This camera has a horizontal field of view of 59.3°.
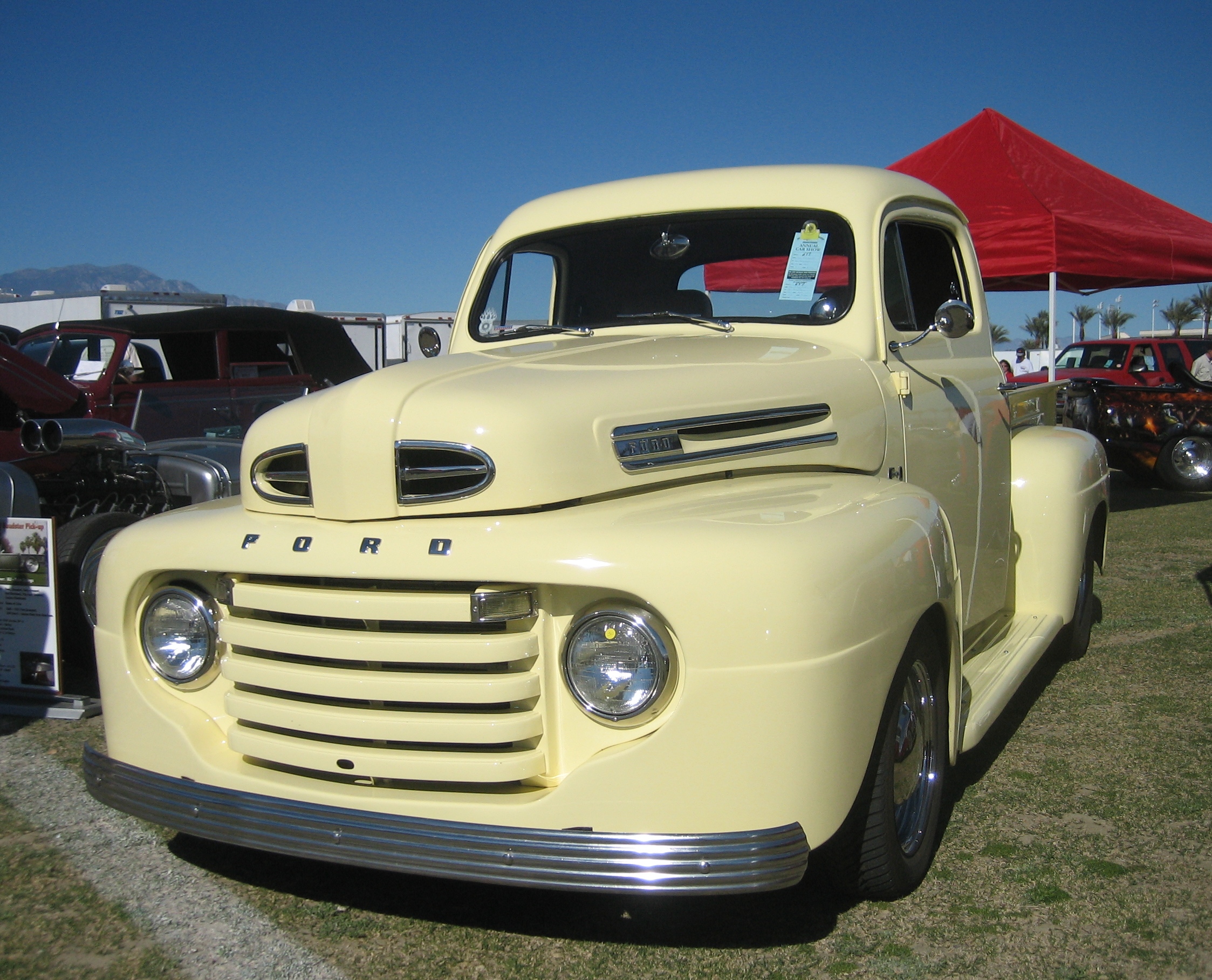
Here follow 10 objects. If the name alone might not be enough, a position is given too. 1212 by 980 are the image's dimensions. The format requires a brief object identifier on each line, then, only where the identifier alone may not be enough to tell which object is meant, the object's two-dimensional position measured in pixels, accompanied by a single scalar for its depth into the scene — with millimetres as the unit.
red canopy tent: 8875
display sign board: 4105
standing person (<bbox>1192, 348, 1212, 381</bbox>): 12741
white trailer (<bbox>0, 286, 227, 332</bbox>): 17688
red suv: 14203
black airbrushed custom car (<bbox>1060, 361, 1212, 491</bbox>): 11367
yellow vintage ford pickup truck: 1963
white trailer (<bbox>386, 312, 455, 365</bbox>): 19844
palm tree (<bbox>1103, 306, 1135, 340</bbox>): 58812
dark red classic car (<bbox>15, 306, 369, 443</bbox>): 7902
